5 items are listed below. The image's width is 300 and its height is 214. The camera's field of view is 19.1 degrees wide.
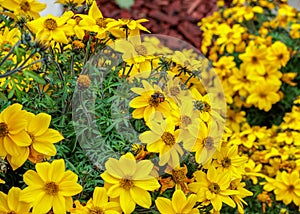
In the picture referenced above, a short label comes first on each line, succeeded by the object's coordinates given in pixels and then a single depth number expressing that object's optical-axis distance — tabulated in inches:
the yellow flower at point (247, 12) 49.7
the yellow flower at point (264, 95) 45.1
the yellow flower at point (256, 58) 45.3
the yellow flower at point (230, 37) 48.8
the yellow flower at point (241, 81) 46.1
